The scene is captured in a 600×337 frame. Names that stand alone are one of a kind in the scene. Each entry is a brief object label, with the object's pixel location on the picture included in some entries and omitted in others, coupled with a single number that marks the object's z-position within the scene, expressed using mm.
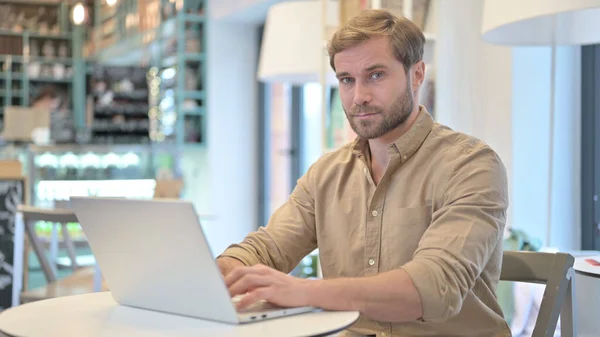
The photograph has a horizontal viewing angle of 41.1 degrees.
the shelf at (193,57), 8352
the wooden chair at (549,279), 1611
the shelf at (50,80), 10789
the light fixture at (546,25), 2314
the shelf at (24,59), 10688
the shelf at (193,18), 8320
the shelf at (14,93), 10594
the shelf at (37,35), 10766
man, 1346
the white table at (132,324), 1189
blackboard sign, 4367
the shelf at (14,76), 10602
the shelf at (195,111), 8414
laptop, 1209
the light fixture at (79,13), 7715
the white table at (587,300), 1934
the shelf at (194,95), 8398
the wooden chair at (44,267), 3119
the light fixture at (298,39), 4465
